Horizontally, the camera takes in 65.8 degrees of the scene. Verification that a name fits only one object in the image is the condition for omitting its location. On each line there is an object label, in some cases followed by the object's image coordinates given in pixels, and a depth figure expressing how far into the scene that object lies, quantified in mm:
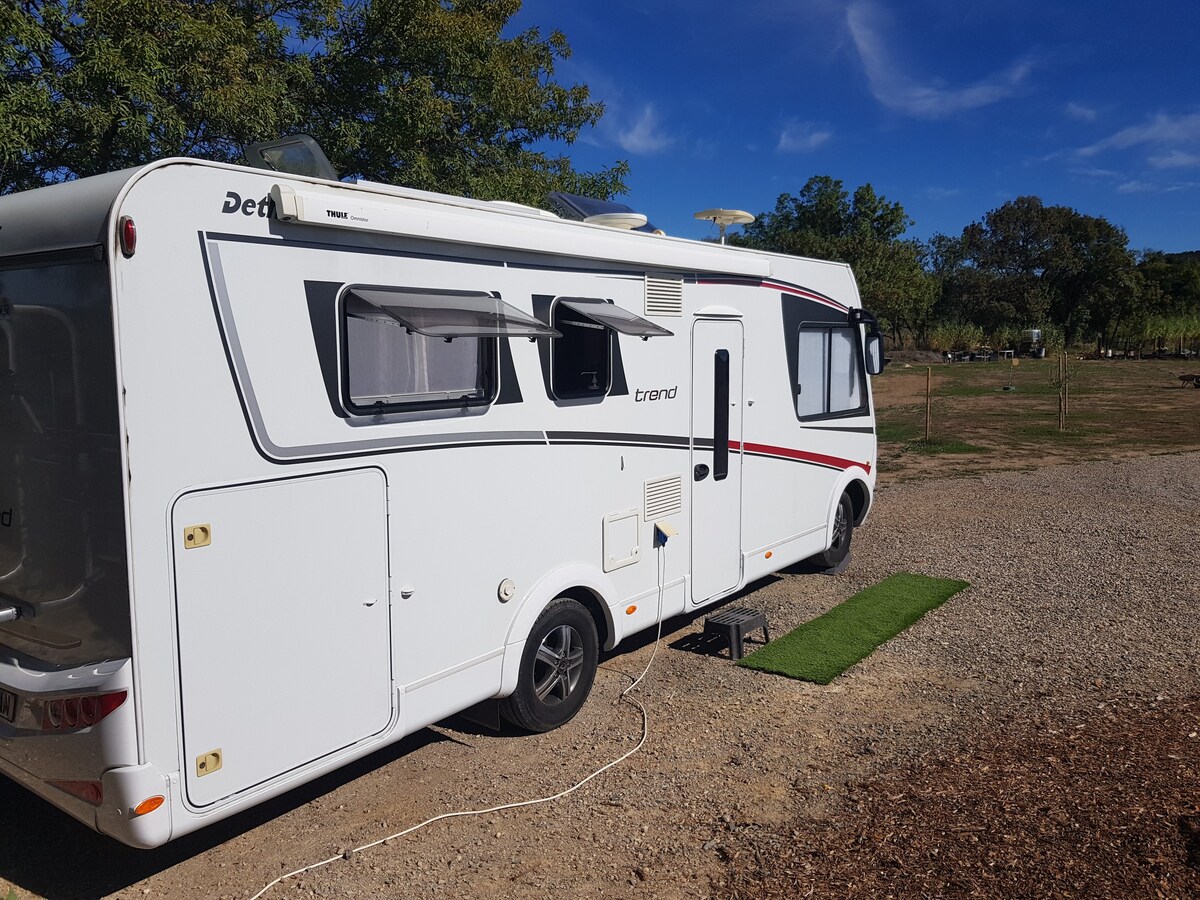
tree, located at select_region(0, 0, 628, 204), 8039
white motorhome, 3232
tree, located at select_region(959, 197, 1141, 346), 56156
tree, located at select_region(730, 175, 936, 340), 41062
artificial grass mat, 6160
